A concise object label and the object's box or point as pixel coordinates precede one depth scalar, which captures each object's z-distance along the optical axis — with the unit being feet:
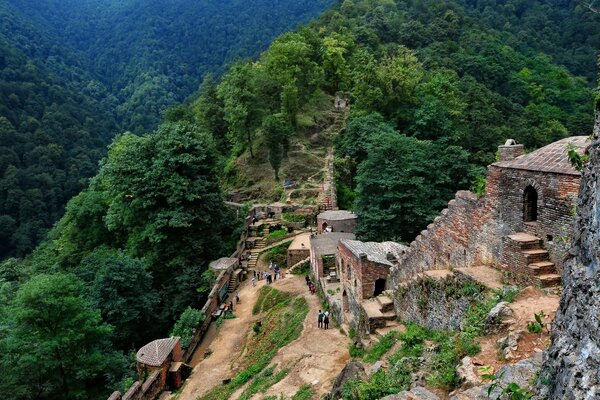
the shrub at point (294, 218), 114.52
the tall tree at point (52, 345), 65.00
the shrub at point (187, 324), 75.08
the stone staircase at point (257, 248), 102.37
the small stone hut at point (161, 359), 65.62
